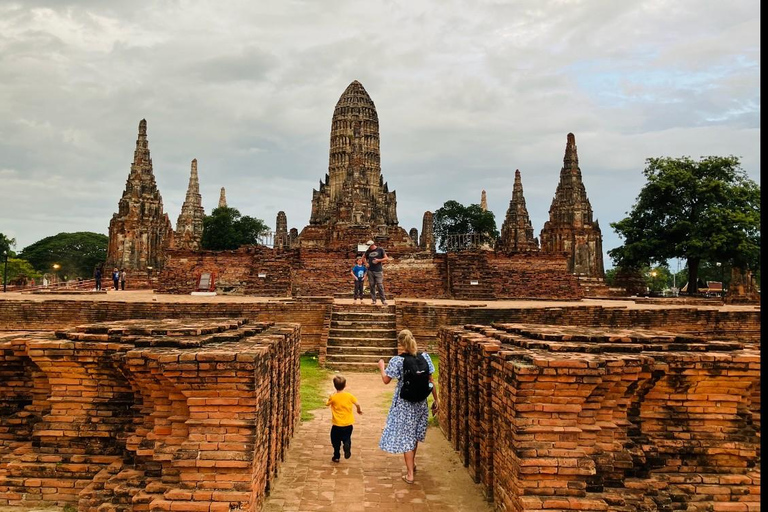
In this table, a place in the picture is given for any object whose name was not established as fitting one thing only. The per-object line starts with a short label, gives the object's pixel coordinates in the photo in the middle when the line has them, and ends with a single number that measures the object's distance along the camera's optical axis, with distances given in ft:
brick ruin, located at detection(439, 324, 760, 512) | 12.87
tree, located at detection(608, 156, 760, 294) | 86.84
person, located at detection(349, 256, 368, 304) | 48.62
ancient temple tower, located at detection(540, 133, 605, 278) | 117.39
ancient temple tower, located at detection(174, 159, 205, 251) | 171.73
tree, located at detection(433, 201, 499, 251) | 211.82
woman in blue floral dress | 17.03
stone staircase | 37.17
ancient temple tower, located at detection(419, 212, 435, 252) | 155.63
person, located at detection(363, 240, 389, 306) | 43.47
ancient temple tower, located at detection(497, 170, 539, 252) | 137.39
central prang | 186.29
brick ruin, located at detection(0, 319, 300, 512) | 13.11
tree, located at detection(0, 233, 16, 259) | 187.83
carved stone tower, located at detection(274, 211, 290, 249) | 171.33
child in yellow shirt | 18.74
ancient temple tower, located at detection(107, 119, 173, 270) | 109.81
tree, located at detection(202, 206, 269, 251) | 195.11
